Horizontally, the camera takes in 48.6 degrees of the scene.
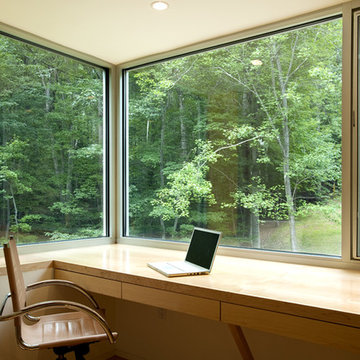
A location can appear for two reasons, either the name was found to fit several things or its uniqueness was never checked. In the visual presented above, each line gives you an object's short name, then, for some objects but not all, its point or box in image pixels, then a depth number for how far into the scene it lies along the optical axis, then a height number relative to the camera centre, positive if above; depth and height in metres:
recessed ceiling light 2.33 +1.02
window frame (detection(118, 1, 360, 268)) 2.28 +0.15
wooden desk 1.58 -0.55
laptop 2.20 -0.48
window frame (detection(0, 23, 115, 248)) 3.28 +0.30
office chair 1.79 -0.76
